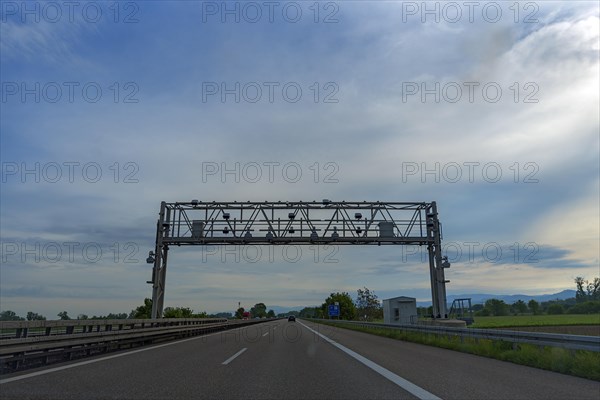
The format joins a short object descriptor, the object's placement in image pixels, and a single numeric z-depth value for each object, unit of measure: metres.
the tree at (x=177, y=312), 71.89
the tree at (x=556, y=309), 115.12
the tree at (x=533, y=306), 131.88
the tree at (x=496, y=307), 131.00
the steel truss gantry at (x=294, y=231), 27.25
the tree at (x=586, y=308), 108.06
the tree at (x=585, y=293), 133.62
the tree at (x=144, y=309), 84.31
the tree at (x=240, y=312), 121.94
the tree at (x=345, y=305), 113.44
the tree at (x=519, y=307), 134.88
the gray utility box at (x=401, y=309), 41.75
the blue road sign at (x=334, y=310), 83.99
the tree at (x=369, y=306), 96.56
